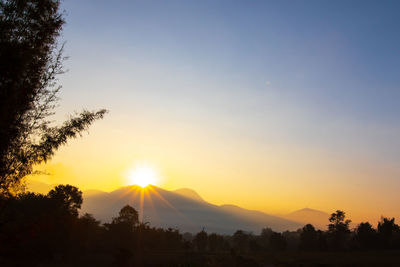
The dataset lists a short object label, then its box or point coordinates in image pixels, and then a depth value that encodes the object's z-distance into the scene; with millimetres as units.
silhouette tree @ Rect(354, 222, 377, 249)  118875
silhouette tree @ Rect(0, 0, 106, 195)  12141
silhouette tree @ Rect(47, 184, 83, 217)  88562
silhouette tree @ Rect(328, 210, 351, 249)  123188
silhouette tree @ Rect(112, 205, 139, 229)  102125
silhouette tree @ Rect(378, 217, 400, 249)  118875
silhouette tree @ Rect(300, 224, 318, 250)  121312
